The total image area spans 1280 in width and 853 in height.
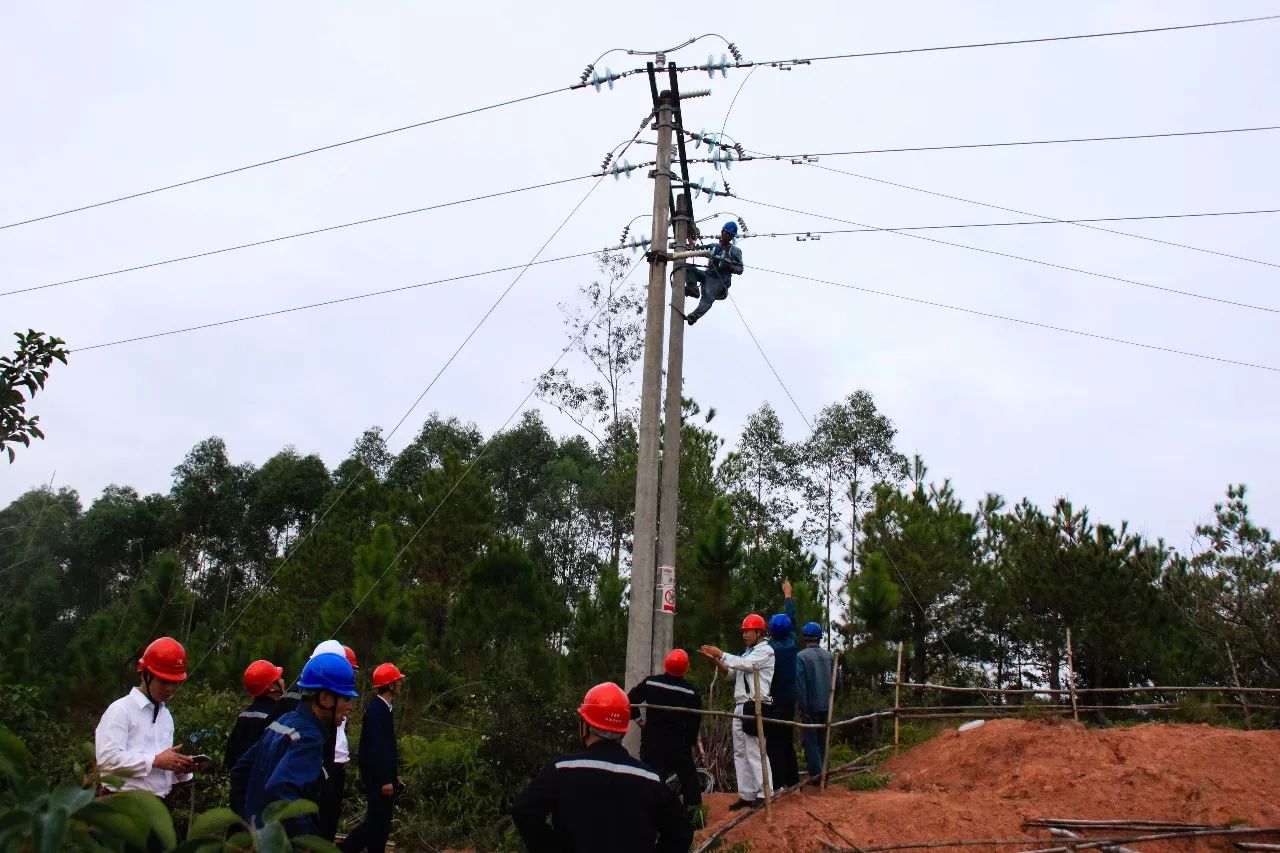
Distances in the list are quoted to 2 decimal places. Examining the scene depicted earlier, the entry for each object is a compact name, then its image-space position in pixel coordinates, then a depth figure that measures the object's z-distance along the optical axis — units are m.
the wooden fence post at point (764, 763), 8.55
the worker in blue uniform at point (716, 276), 10.77
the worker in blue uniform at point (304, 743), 3.90
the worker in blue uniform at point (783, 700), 9.58
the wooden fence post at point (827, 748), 9.99
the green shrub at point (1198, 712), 13.62
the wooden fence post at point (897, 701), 13.21
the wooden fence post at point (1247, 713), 13.00
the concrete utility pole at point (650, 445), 9.17
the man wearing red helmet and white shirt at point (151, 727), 5.14
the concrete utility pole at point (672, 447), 9.54
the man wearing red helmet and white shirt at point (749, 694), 9.14
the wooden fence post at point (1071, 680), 12.80
